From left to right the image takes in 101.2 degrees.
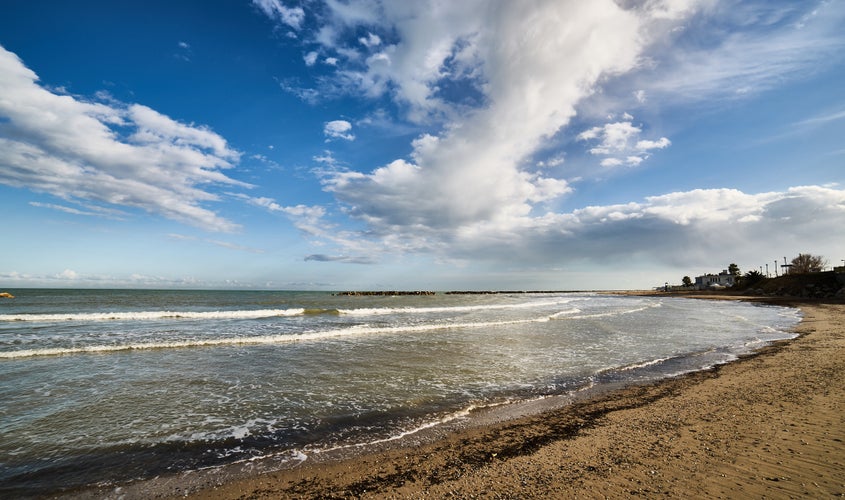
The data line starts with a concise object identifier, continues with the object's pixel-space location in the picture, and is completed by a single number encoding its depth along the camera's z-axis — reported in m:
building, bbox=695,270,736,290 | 123.06
